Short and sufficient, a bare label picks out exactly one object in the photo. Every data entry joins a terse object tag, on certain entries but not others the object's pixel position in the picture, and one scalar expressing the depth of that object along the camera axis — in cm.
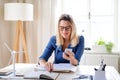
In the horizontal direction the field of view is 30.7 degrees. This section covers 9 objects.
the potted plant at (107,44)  387
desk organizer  163
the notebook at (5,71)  191
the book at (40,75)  172
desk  181
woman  250
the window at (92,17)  414
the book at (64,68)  201
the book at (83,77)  171
